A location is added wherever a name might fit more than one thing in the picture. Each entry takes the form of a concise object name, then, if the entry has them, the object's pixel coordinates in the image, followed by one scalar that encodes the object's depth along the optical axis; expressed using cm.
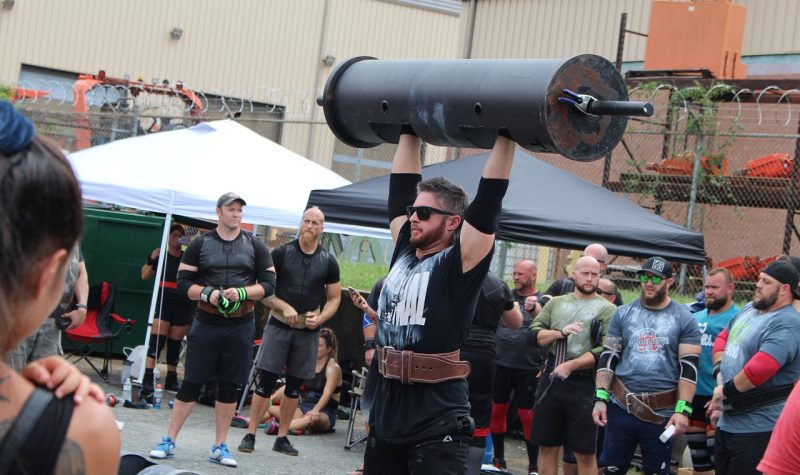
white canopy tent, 1115
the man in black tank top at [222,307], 840
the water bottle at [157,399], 1074
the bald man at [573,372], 802
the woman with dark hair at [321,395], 1032
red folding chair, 1162
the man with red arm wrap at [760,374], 645
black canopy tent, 920
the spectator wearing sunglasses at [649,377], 751
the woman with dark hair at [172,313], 1171
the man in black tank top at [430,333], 436
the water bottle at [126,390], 1057
